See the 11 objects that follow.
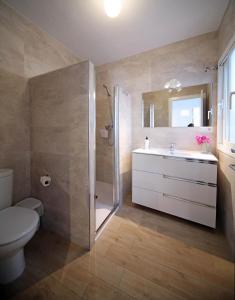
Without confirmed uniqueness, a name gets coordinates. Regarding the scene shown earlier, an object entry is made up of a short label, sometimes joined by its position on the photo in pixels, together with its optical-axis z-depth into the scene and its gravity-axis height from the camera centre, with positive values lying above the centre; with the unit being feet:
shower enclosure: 3.91 -0.03
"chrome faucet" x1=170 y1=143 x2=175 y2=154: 6.02 -0.01
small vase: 5.70 -0.01
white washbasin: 4.81 -0.26
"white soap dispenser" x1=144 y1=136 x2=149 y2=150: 6.85 +0.20
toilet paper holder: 4.51 -1.13
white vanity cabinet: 4.65 -1.41
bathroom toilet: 2.91 -1.95
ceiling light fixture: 4.27 +4.72
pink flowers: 5.78 +0.38
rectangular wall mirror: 5.92 +2.02
